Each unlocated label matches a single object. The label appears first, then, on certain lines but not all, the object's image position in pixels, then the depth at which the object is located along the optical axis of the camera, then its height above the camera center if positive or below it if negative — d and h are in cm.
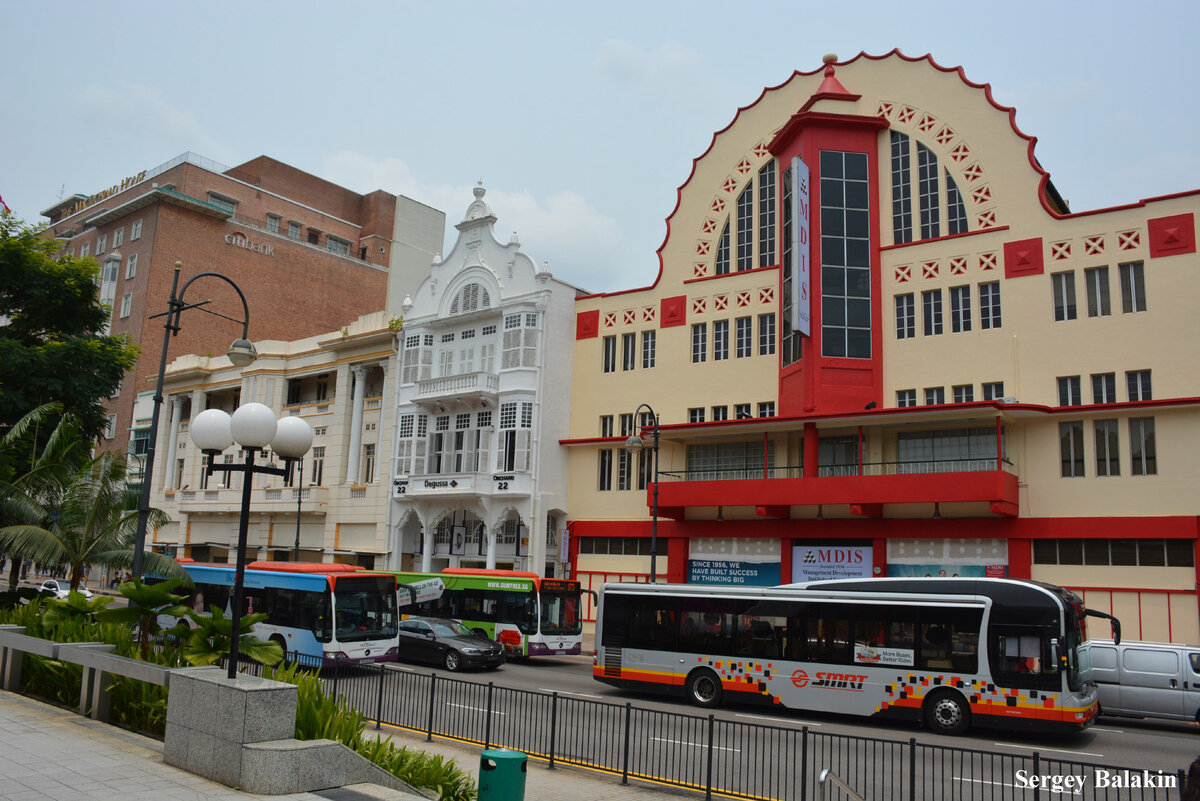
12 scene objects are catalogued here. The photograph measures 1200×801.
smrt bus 1678 -164
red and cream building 2766 +687
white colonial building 3916 +621
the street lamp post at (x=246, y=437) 1099 +135
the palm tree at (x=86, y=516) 2012 +47
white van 1873 -207
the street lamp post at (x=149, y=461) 1807 +179
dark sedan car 2447 -252
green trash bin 871 -209
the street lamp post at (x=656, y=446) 2675 +326
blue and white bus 2300 -158
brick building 6106 +2104
